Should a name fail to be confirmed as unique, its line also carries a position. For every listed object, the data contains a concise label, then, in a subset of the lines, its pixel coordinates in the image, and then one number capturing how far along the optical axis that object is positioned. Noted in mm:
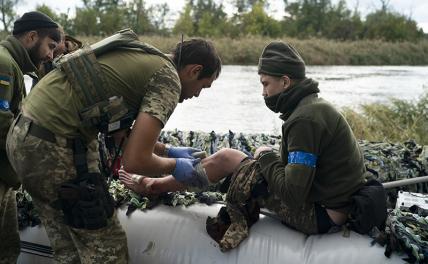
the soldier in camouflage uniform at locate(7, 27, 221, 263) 2291
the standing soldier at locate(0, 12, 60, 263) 2826
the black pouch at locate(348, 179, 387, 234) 2648
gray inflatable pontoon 2650
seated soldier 2549
